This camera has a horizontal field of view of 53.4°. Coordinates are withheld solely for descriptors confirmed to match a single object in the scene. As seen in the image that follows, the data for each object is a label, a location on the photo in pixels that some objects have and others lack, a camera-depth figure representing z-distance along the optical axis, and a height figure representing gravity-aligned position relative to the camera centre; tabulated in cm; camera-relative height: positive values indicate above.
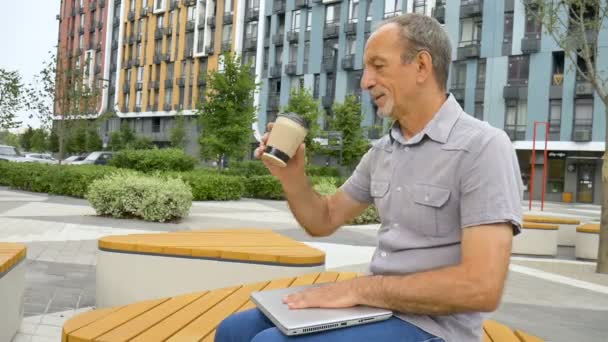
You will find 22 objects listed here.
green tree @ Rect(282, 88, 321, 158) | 3306 +310
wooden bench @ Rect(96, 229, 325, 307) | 450 -82
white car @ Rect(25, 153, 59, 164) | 4800 -81
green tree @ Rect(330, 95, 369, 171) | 3456 +209
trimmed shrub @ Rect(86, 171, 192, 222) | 1217 -92
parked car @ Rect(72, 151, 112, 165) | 3400 -44
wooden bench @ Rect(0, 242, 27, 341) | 369 -91
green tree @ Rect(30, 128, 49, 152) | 6794 +67
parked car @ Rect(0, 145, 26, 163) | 3302 -44
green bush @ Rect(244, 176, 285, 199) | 2289 -101
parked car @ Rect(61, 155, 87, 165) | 3969 -65
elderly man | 173 -12
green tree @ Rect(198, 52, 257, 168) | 2523 +205
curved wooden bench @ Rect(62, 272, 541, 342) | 238 -72
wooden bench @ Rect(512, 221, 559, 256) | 1022 -106
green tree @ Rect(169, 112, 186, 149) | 5041 +186
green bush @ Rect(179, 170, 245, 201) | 1908 -93
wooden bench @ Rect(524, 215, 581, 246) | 1202 -111
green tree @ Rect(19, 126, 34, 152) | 7421 +90
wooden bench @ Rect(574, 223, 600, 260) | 1007 -105
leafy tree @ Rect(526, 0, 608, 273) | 841 +222
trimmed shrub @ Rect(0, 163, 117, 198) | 1786 -93
